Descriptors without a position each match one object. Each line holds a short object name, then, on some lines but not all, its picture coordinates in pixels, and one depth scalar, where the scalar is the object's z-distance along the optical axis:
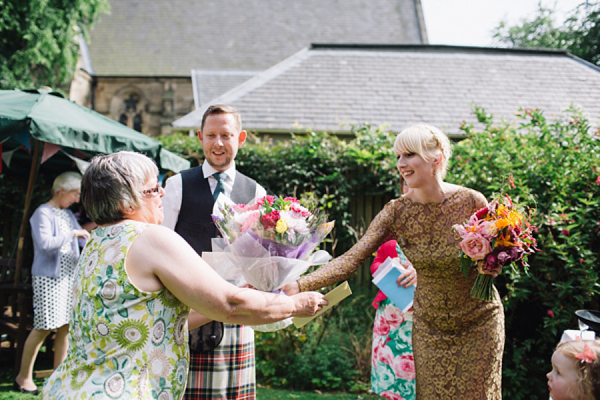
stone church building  23.92
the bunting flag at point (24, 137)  4.77
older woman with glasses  1.64
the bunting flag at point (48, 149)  4.96
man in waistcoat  2.53
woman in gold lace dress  2.55
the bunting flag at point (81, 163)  5.82
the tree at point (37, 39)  16.73
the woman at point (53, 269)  4.74
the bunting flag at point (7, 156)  6.14
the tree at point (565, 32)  23.38
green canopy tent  4.56
